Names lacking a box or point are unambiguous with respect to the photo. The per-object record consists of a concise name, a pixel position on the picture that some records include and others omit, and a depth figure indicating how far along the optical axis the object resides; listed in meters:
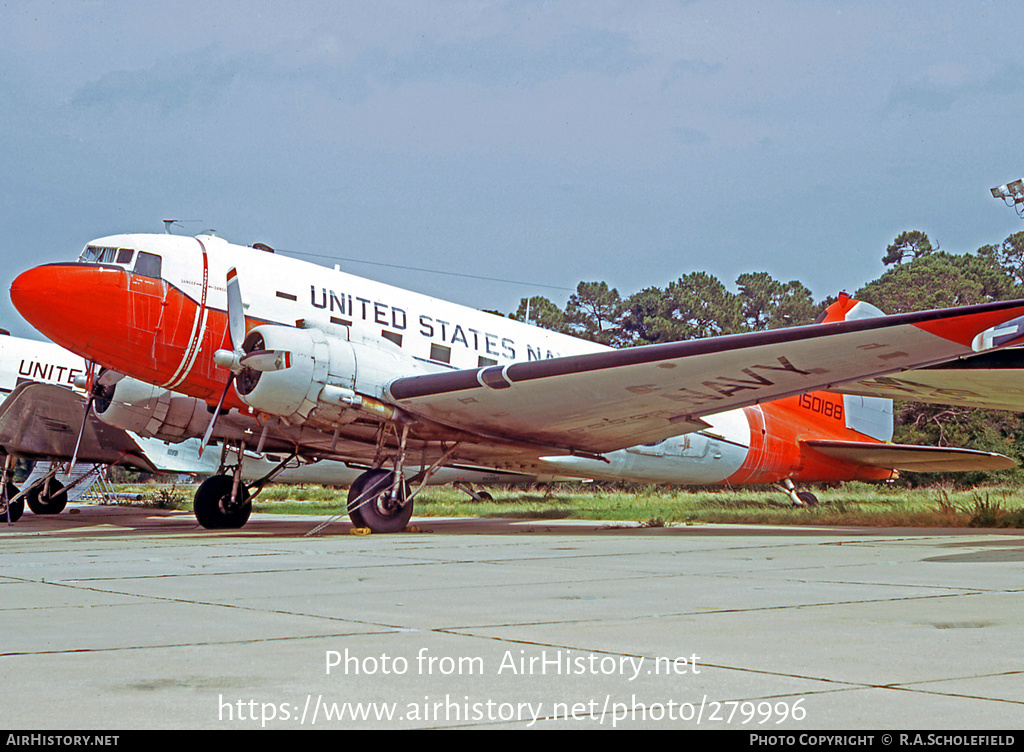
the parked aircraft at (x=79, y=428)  18.14
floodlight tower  29.02
